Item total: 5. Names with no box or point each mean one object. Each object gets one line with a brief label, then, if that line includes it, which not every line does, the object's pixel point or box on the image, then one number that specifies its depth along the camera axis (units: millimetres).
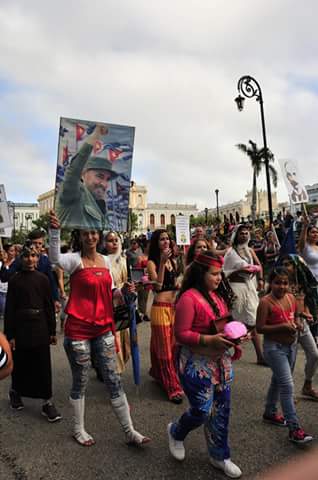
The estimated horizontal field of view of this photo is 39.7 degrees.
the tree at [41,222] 72906
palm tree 32219
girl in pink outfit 3186
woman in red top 3744
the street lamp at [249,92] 16125
